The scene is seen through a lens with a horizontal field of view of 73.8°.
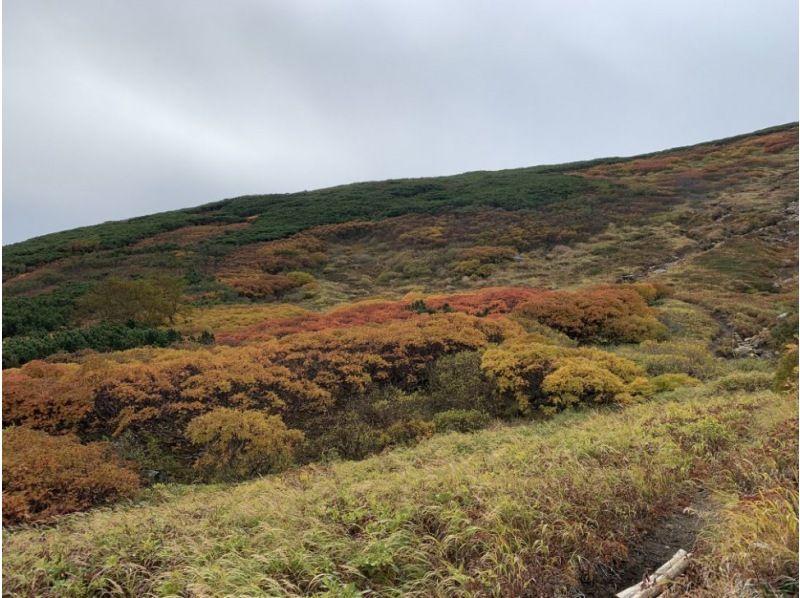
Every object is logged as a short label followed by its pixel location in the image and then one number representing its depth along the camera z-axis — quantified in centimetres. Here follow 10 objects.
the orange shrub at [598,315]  1778
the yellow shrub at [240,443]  943
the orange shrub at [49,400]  1076
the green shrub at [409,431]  1045
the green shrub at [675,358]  1366
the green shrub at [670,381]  1220
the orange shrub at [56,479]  767
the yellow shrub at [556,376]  1169
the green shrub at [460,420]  1099
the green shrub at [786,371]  938
